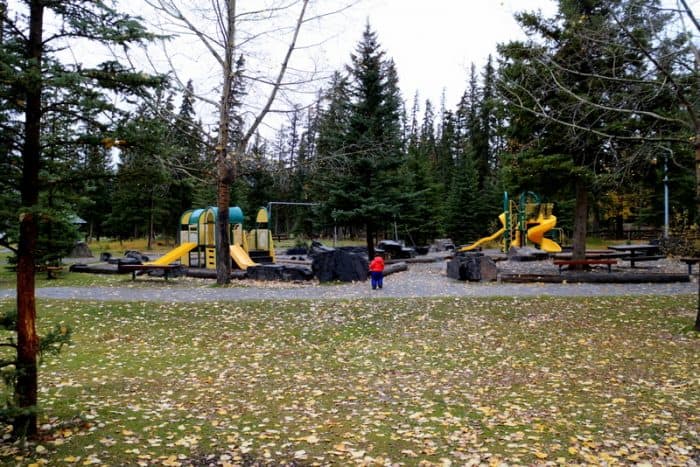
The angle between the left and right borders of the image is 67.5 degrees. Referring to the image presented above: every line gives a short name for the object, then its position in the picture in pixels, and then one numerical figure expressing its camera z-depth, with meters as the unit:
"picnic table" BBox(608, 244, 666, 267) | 18.64
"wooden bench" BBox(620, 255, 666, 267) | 18.41
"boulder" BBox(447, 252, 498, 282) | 16.25
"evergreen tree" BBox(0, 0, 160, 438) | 4.33
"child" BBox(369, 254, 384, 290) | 14.23
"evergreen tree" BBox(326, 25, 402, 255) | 23.30
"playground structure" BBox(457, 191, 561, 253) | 26.84
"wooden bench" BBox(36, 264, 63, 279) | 18.09
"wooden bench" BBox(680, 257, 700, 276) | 14.80
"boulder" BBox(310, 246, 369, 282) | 16.44
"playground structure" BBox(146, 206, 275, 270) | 19.67
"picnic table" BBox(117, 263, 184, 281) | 16.77
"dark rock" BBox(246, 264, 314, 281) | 16.66
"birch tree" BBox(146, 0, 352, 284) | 14.24
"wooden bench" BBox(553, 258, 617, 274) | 16.00
